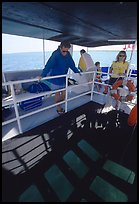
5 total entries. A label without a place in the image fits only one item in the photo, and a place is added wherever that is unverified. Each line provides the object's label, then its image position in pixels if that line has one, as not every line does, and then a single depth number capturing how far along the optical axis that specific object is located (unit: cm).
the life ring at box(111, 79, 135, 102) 312
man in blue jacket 251
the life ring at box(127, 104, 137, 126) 246
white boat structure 149
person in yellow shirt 343
